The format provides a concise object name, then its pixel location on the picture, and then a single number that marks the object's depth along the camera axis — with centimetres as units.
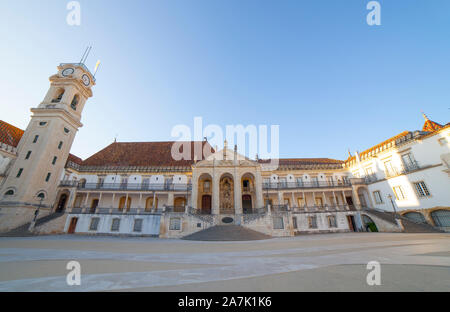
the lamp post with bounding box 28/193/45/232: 1932
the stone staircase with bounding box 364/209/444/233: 1748
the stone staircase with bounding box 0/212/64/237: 1827
